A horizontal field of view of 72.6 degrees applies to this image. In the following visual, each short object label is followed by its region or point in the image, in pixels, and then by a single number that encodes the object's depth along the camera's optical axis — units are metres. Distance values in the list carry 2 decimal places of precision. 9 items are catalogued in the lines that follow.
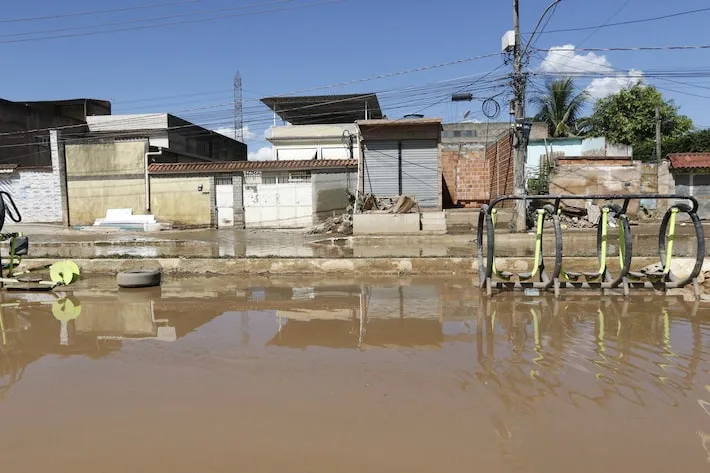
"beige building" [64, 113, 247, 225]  24.89
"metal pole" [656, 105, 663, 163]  25.44
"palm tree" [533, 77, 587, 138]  32.19
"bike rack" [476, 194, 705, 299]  7.58
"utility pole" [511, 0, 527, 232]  17.03
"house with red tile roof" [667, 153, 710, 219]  21.53
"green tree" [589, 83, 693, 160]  31.39
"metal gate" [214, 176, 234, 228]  24.56
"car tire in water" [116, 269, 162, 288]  9.37
